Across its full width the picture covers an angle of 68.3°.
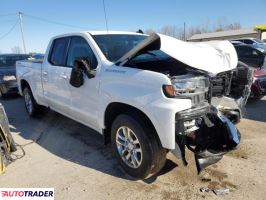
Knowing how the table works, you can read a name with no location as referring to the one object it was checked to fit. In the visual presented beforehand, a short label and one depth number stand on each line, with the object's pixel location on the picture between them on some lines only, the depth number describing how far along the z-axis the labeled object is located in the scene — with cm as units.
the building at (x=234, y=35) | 3010
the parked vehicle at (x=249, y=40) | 1537
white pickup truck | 218
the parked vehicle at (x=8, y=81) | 688
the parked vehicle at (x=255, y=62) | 489
